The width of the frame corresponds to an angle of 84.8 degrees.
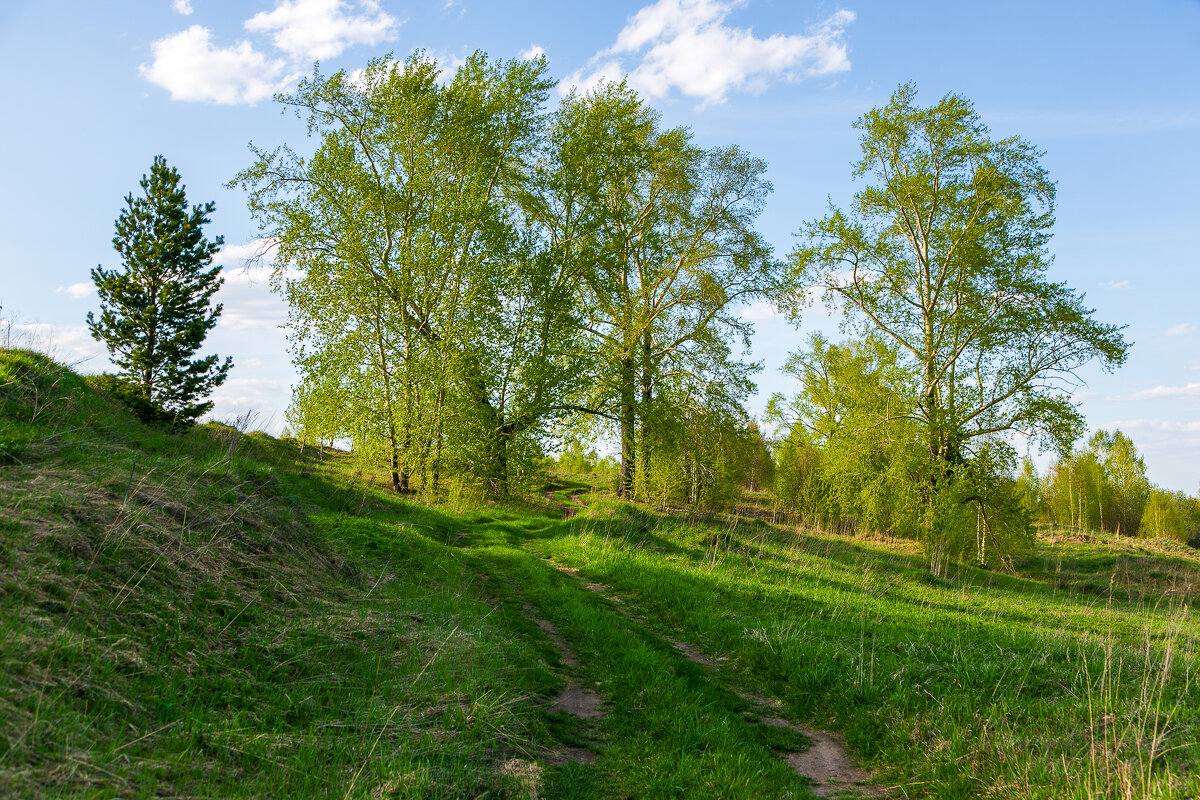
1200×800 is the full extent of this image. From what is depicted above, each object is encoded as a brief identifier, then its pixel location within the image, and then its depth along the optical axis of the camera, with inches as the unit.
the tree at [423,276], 837.8
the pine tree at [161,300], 820.6
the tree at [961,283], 890.7
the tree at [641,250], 959.0
